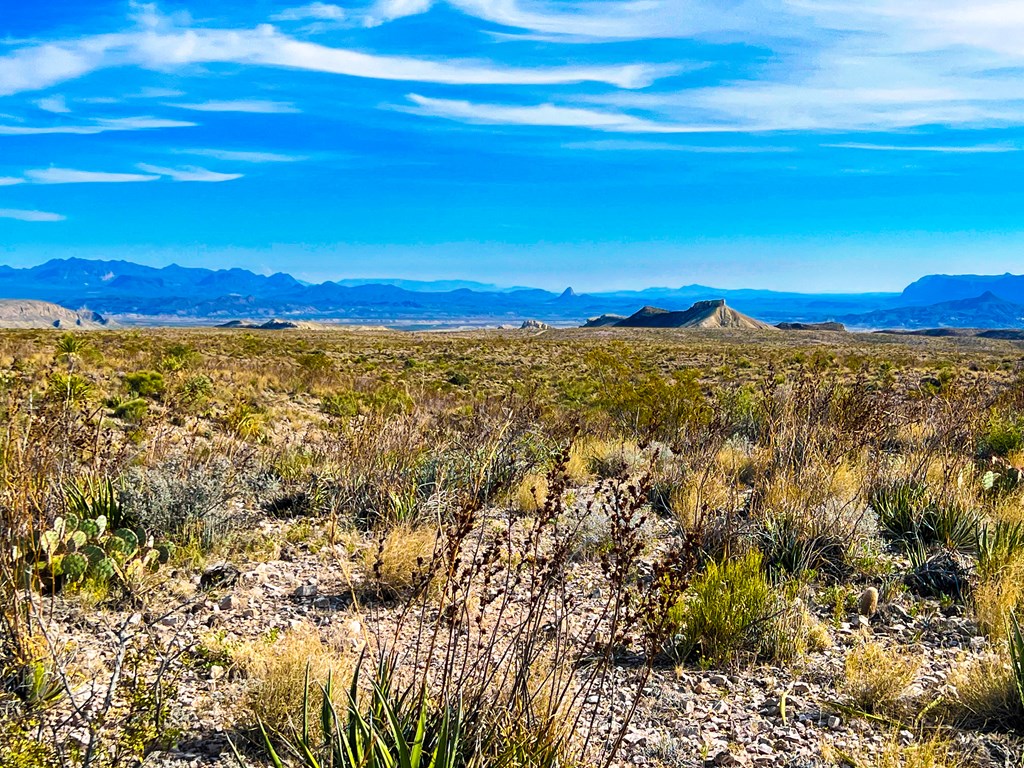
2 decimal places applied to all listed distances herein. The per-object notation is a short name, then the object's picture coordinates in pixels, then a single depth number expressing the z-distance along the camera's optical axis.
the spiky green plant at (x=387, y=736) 2.33
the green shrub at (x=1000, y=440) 9.12
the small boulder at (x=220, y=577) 4.48
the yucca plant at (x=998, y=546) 4.75
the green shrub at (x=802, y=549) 5.03
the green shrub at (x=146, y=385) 14.05
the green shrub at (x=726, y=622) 3.84
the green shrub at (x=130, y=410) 11.55
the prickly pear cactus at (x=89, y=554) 3.93
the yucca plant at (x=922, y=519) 5.39
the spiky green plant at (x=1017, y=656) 3.16
